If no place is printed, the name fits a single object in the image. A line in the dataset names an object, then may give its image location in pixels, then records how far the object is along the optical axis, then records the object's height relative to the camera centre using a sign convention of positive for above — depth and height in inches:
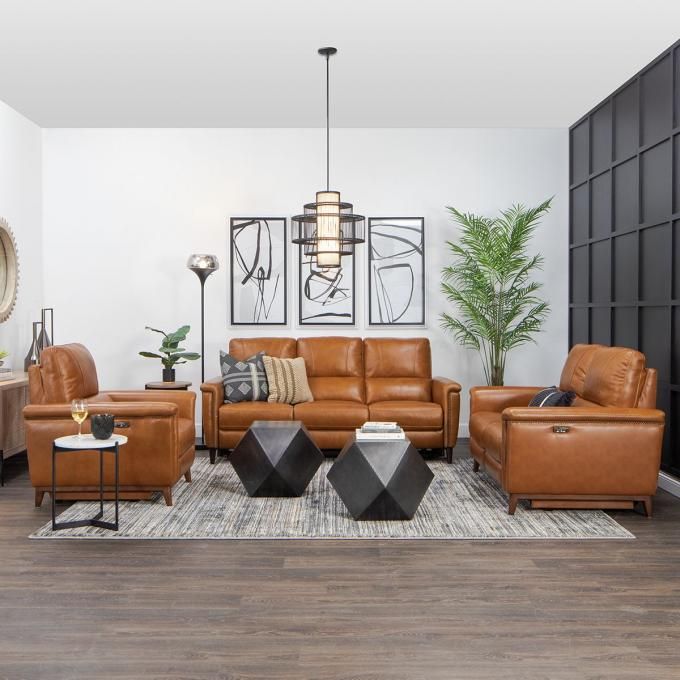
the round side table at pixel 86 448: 148.8 -25.4
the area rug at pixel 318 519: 154.0 -43.7
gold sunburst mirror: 234.4 +16.2
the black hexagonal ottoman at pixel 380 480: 161.9 -34.7
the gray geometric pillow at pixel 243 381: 235.5 -18.8
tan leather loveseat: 165.3 -29.8
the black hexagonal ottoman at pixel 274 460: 180.9 -33.7
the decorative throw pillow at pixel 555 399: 186.4 -19.5
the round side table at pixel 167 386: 237.0 -20.4
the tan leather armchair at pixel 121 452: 170.7 -30.0
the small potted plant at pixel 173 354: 249.3 -10.7
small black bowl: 153.1 -21.4
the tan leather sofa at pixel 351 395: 227.5 -23.7
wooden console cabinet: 201.0 -26.1
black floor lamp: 253.0 +19.0
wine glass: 154.0 -18.4
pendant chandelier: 195.8 +25.8
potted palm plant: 254.2 +12.9
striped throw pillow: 235.5 -18.9
